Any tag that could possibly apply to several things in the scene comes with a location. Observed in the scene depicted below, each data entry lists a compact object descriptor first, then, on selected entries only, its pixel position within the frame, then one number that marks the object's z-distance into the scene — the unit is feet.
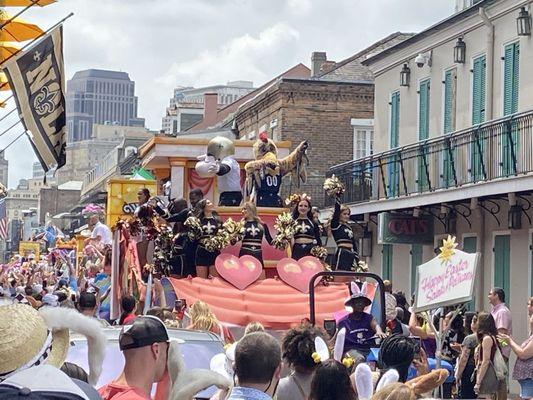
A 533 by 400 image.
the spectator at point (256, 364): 18.56
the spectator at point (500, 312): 52.95
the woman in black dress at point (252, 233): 51.01
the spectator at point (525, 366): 43.73
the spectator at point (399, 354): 25.00
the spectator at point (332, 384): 19.76
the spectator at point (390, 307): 45.10
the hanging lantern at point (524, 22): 78.33
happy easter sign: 41.57
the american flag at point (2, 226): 124.16
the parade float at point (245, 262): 47.85
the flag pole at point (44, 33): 49.75
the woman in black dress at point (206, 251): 51.06
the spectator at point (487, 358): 42.27
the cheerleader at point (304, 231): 51.24
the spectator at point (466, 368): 47.78
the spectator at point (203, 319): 38.83
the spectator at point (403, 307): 52.48
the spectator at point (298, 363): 23.59
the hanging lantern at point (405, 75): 99.96
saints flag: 48.37
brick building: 132.67
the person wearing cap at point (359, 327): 37.70
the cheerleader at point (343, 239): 51.49
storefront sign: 92.43
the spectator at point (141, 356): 18.71
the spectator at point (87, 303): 43.01
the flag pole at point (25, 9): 47.47
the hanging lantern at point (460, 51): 88.48
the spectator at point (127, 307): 44.50
